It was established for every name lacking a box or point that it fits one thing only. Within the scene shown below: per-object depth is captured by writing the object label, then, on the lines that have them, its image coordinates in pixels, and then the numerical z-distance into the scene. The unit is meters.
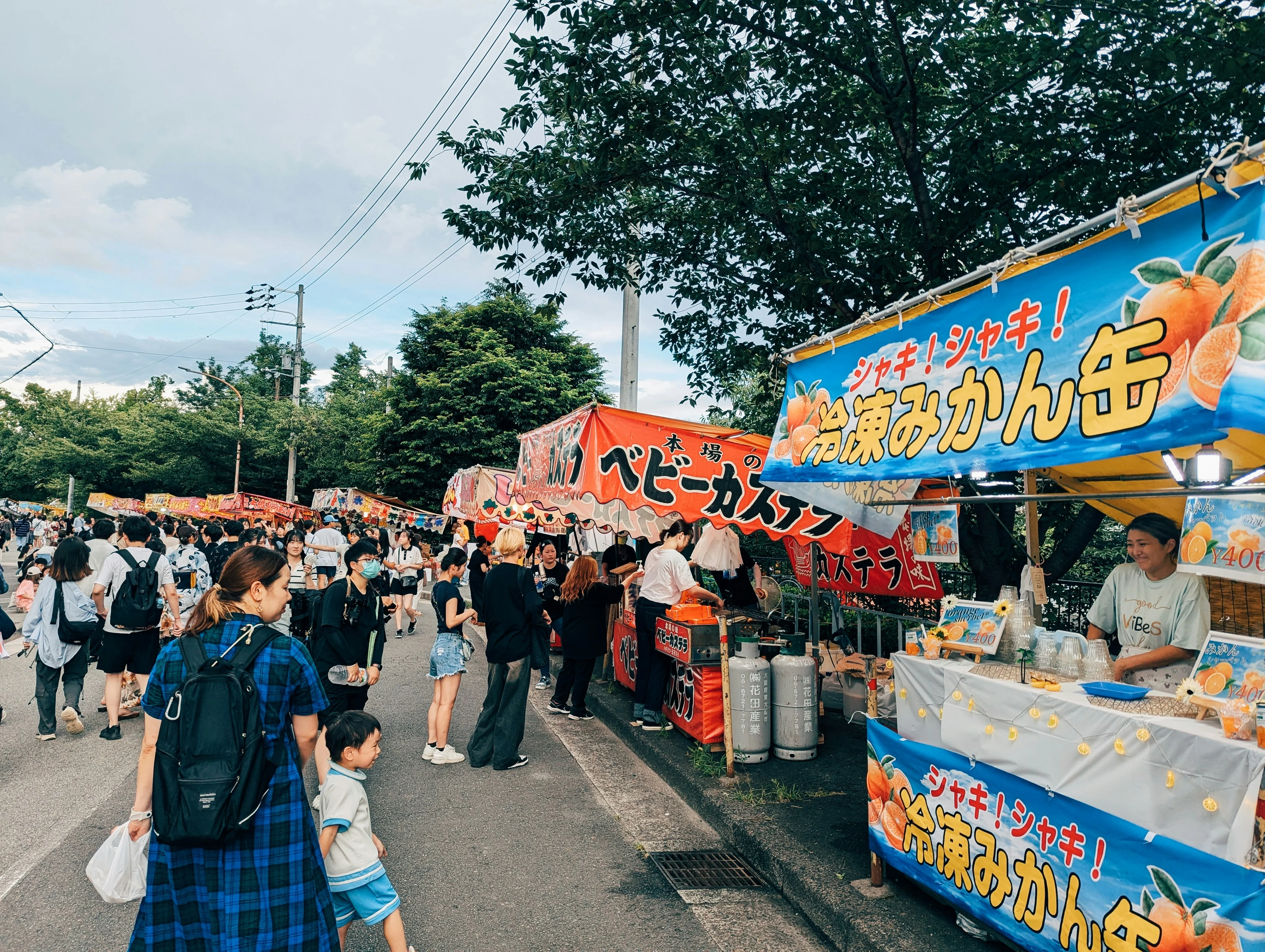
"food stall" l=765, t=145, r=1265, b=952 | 2.63
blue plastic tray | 3.17
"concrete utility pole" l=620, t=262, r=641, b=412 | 12.07
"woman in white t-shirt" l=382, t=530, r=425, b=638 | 14.21
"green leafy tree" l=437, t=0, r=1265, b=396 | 6.63
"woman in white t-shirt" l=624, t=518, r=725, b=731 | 7.62
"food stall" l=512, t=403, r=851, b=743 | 6.63
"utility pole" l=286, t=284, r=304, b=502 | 35.22
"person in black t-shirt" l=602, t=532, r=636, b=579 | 10.76
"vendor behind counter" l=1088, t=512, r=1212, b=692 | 3.91
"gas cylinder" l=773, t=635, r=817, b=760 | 6.45
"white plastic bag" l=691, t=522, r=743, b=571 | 9.72
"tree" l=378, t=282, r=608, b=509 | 27.58
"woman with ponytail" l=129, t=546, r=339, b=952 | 2.73
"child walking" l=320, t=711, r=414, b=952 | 3.25
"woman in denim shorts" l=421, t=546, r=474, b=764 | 6.74
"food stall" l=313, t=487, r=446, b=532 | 19.31
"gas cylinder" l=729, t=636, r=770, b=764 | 6.42
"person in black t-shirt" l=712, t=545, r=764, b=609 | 10.25
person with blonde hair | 6.71
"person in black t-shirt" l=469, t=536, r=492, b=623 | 11.10
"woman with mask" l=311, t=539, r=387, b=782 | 5.71
